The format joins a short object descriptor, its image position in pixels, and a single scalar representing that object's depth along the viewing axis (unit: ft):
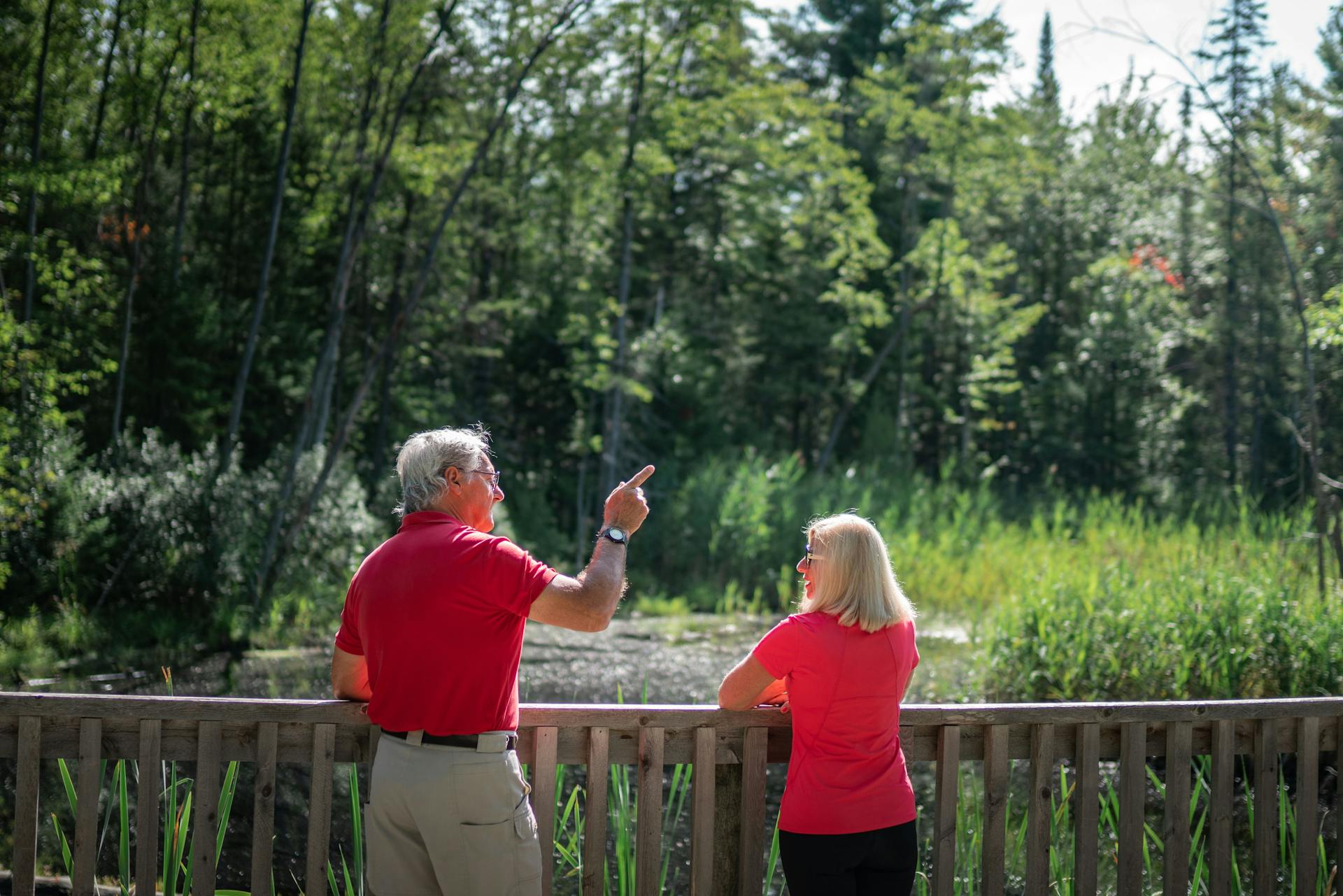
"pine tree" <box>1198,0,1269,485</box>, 69.05
